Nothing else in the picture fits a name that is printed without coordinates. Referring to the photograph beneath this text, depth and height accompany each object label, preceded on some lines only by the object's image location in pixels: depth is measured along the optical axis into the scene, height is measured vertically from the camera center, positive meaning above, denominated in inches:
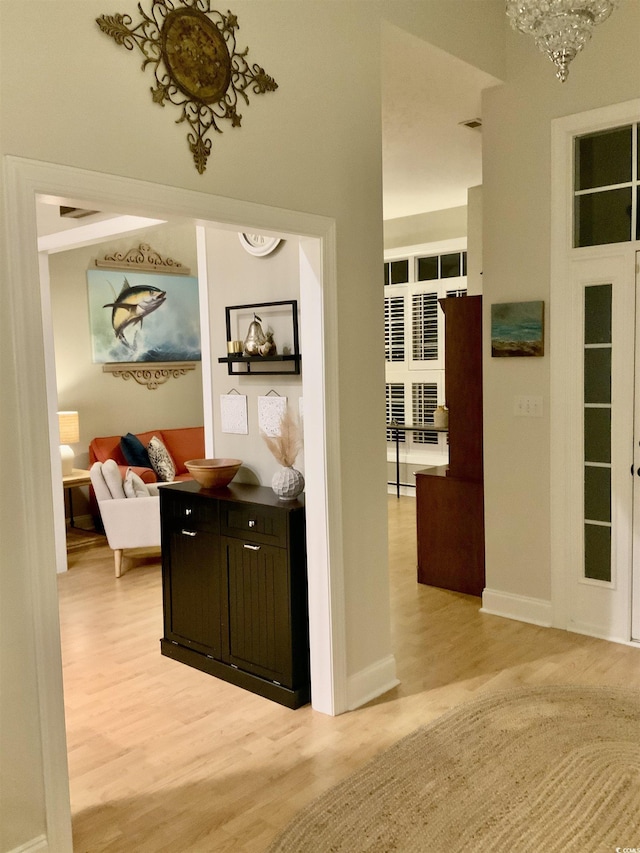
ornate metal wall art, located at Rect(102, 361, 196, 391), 284.0 +0.5
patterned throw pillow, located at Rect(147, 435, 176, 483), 267.1 -32.3
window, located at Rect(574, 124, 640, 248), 147.7 +35.4
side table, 237.1 -33.9
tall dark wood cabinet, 181.9 -29.8
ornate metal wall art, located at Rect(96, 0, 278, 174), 95.7 +42.2
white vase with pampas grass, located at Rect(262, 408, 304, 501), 135.8 -16.0
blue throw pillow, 263.9 -28.2
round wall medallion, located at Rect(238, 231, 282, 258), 142.7 +24.4
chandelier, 83.0 +38.7
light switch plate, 161.9 -9.5
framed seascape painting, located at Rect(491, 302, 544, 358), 159.6 +7.5
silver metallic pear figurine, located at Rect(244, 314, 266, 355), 143.7 +5.9
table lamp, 242.2 -19.7
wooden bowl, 145.4 -20.0
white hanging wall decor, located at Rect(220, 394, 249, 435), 153.2 -9.1
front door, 149.6 -18.0
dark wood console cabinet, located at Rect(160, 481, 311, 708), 130.0 -40.3
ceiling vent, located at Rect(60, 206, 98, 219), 175.2 +38.3
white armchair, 207.8 -39.5
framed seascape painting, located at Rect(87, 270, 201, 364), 277.3 +21.7
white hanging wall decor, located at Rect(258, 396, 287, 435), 146.0 -8.6
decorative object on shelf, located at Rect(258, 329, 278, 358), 142.7 +4.1
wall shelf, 141.1 +7.0
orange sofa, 265.3 -27.5
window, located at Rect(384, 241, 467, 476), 305.7 +9.6
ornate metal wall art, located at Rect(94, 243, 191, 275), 278.8 +43.0
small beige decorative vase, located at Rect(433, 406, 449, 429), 291.9 -20.6
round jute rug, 93.7 -59.1
